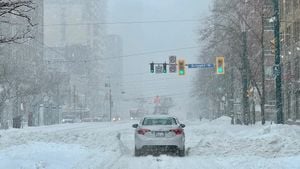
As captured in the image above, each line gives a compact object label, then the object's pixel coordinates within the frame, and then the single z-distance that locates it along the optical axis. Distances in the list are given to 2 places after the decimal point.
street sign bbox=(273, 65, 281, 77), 33.81
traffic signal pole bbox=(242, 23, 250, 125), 47.12
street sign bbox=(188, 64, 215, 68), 56.35
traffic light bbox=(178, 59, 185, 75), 51.06
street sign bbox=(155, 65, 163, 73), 54.22
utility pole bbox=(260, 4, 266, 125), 44.60
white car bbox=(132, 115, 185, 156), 22.06
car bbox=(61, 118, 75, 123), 97.19
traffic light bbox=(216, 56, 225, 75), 49.53
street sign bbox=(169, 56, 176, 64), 55.80
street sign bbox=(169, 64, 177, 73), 54.75
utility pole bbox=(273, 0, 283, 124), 33.31
